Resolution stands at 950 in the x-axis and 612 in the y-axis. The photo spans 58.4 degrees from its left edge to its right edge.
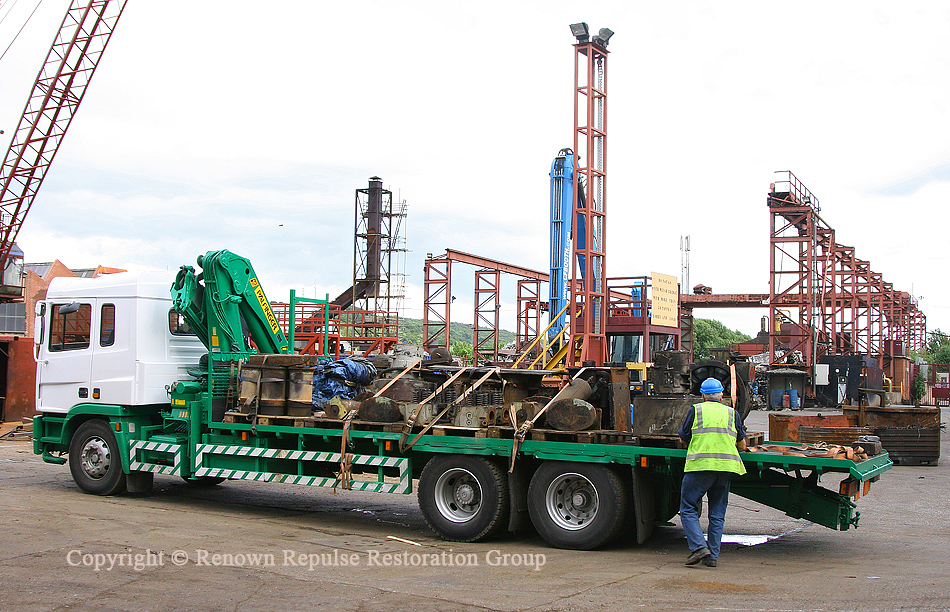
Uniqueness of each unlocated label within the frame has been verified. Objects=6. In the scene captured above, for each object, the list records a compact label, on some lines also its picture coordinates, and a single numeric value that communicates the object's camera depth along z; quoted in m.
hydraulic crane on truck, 11.88
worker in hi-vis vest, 7.95
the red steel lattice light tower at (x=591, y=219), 22.83
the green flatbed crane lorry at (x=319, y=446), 8.62
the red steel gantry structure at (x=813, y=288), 42.72
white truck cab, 11.87
